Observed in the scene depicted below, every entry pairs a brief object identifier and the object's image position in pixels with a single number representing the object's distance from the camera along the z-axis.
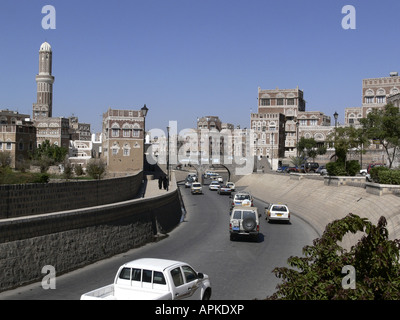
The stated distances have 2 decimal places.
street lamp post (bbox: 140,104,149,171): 40.39
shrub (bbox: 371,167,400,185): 27.78
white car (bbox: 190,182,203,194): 66.19
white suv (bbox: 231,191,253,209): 41.97
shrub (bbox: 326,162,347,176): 41.41
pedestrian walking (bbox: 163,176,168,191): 48.43
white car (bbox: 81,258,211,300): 11.14
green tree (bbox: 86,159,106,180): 56.53
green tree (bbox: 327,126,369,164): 44.03
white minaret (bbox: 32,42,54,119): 140.25
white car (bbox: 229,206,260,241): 26.55
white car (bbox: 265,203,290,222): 34.97
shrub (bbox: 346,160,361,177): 42.47
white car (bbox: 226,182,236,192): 67.91
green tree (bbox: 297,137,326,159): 95.75
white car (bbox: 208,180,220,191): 74.53
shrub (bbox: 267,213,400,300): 7.07
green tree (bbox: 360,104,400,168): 41.84
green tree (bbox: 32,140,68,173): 84.26
